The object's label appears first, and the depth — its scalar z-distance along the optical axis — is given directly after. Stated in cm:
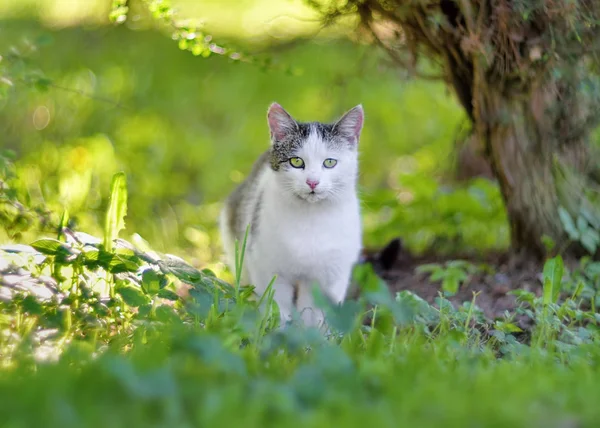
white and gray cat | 319
